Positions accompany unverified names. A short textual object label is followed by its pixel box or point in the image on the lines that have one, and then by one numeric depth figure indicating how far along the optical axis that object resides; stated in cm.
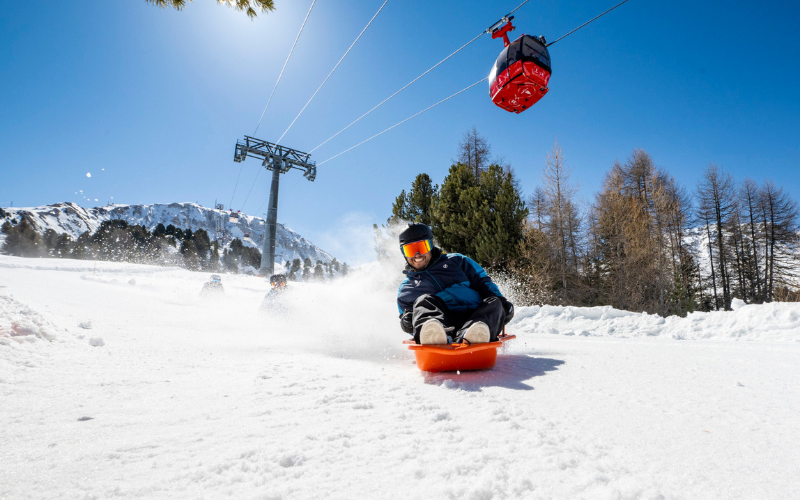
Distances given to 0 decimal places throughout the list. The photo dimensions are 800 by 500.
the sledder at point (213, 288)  1524
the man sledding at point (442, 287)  305
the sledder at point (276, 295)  903
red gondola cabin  588
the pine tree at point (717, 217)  2611
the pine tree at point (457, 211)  1532
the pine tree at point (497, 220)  1445
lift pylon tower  1906
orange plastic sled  260
